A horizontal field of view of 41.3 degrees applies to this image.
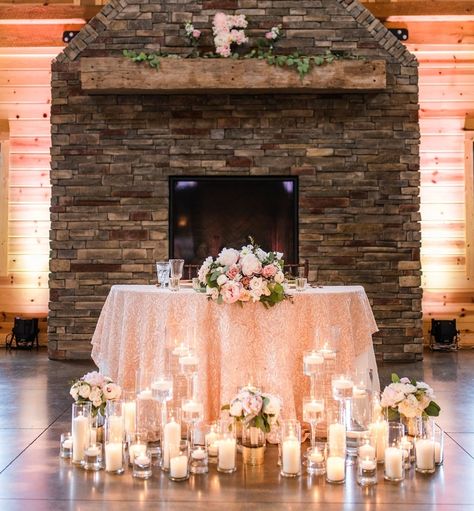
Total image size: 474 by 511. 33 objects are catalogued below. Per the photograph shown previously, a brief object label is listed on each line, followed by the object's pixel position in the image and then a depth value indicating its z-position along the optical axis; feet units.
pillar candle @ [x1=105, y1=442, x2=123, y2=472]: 9.16
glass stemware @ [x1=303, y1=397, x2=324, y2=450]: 9.72
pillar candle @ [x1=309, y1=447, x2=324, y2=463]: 9.28
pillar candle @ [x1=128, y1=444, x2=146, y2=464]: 9.25
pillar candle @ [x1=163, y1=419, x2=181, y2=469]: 9.03
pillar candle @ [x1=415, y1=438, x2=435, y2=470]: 9.20
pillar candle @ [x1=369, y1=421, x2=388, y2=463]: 9.59
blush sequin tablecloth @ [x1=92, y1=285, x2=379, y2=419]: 10.62
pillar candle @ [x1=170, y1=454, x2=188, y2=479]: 8.86
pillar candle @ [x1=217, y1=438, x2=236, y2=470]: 9.19
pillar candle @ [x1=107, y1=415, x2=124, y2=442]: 9.38
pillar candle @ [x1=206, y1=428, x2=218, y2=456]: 9.76
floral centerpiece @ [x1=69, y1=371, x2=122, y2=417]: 9.94
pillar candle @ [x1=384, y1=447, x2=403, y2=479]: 8.89
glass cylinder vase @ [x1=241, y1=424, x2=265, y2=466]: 9.61
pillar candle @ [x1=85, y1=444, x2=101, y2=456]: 9.36
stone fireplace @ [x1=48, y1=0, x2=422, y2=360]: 19.80
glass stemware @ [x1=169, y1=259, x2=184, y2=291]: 11.51
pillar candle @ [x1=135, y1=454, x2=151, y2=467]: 9.08
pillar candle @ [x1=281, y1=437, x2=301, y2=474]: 8.98
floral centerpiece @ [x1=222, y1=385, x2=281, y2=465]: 9.36
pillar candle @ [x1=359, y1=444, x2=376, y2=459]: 8.91
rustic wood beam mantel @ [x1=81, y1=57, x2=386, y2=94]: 18.80
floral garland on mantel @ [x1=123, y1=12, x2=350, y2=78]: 18.83
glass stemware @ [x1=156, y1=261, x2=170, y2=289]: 12.14
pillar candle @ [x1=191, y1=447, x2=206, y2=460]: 9.26
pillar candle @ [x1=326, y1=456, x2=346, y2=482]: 8.83
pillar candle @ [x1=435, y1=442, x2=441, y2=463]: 9.47
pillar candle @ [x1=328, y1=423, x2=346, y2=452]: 9.14
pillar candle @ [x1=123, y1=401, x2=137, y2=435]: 10.21
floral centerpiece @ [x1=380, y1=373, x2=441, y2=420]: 9.78
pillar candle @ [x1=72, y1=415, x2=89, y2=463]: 9.52
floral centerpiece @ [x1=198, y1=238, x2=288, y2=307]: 10.37
